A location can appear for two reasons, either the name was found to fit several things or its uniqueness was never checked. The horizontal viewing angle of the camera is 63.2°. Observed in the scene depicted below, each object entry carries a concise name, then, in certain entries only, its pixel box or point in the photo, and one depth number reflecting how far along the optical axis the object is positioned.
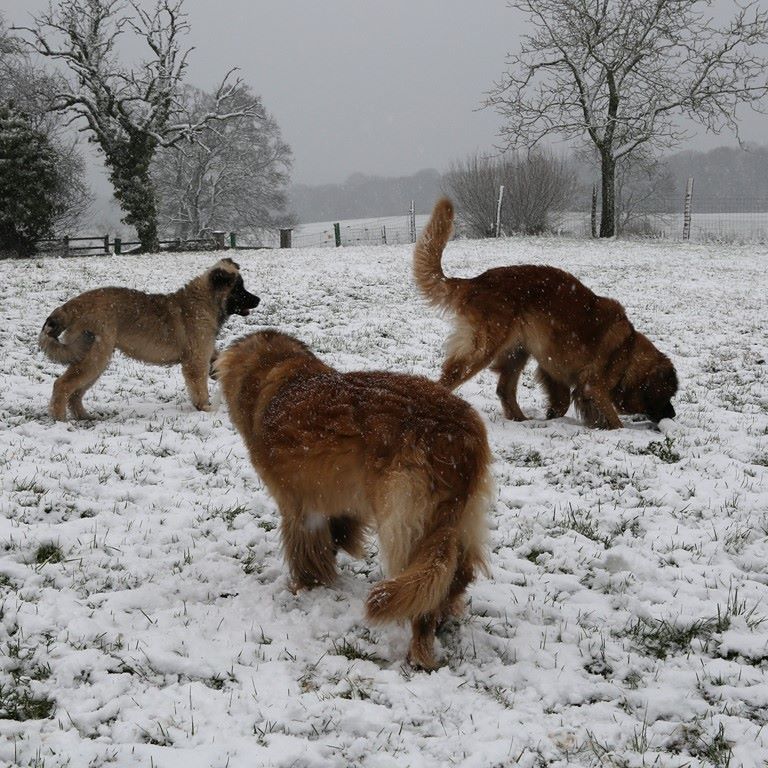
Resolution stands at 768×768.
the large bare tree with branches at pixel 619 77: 24.42
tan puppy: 5.75
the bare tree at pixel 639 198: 34.78
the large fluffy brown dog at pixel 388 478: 2.45
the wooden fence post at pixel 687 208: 27.44
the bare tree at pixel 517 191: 29.56
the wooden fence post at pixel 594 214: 29.89
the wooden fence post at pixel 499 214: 28.23
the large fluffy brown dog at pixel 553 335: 5.68
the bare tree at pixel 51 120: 26.06
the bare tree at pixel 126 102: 23.70
